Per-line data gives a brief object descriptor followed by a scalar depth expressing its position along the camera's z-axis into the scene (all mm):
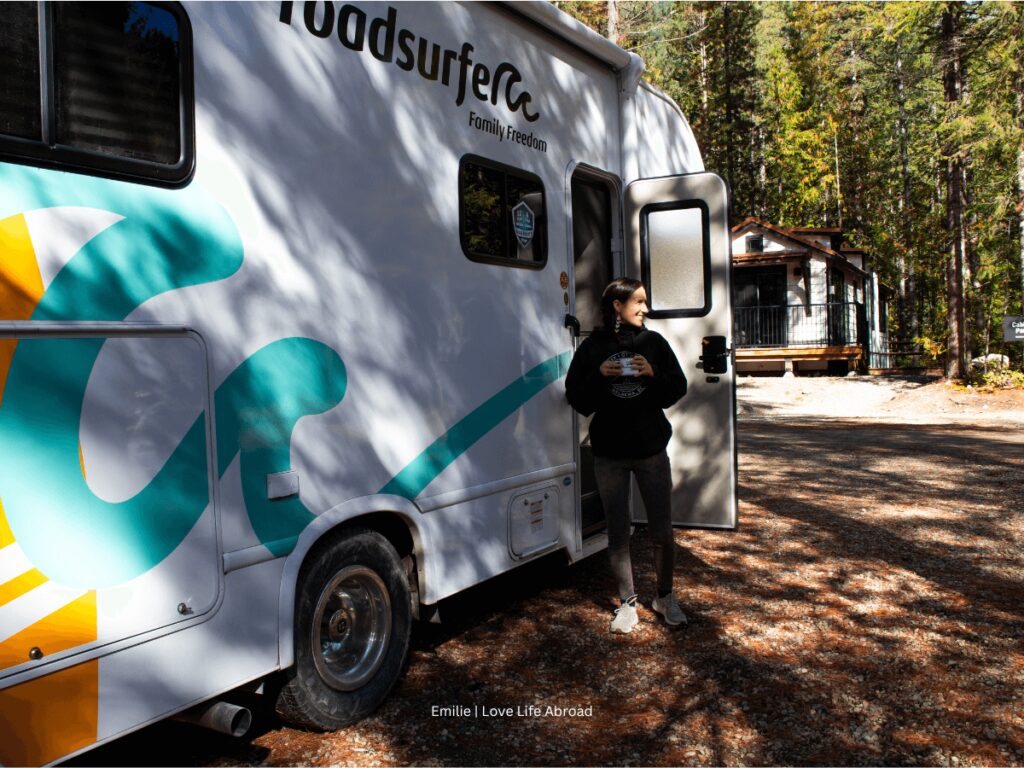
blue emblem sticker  4754
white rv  2527
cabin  26188
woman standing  4652
